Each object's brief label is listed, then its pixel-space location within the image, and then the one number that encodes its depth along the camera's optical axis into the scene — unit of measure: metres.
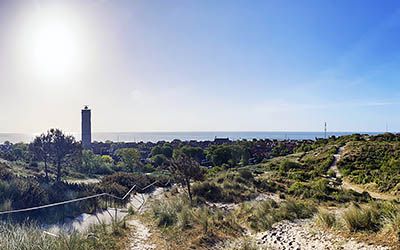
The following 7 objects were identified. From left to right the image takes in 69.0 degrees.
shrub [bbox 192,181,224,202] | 15.43
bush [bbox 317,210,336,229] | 7.66
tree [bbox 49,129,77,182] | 22.12
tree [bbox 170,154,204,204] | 14.79
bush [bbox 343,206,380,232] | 6.78
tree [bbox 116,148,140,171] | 34.13
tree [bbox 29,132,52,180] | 22.27
